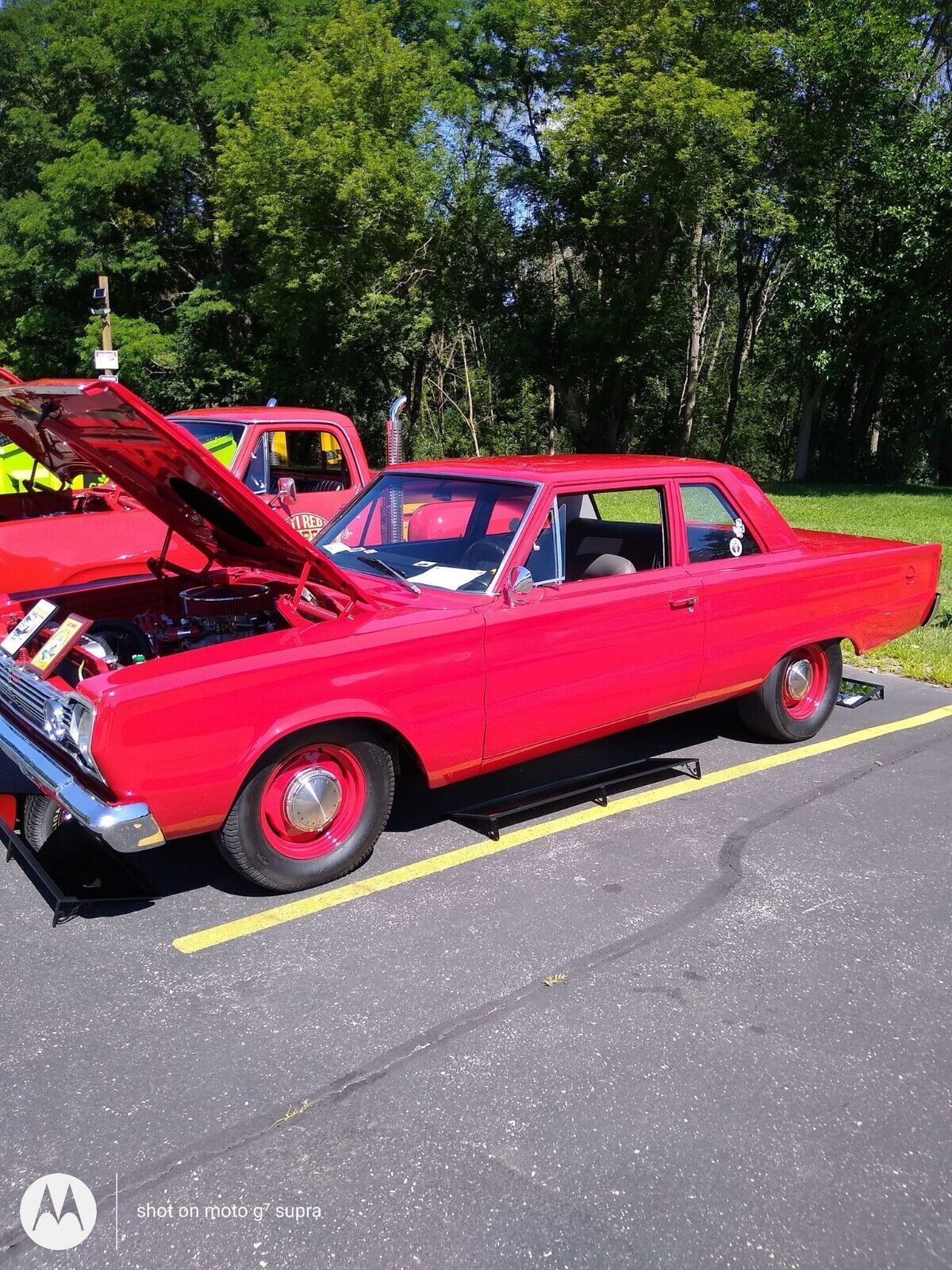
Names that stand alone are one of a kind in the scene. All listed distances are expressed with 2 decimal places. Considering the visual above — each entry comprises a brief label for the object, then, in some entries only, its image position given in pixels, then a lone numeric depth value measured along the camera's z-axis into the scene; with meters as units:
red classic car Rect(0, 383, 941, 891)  3.39
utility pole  14.02
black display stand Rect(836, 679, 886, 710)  6.18
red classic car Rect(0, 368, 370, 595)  6.35
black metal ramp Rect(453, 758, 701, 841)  4.34
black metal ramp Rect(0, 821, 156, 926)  3.61
